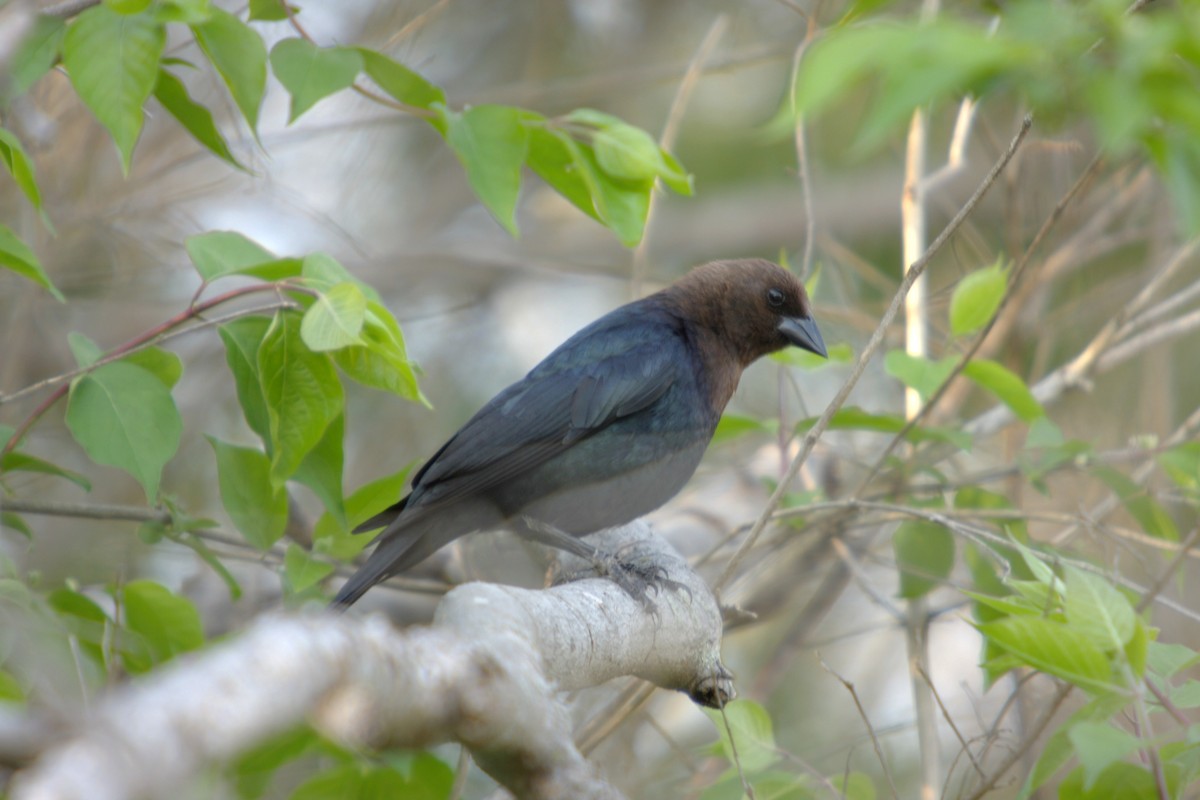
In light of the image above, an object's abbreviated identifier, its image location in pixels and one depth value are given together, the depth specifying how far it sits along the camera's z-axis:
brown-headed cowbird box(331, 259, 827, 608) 7.07
